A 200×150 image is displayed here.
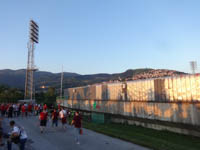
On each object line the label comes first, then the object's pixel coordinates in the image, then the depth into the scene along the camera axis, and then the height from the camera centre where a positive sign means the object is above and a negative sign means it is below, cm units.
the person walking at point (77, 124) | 963 -178
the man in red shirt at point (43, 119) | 1222 -189
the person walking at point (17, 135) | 678 -167
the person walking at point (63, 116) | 1318 -181
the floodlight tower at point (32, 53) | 4985 +1123
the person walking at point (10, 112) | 1928 -215
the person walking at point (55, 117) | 1358 -194
